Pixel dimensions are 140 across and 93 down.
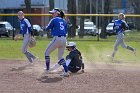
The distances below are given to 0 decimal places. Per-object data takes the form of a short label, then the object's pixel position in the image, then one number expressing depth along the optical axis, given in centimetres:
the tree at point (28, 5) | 3992
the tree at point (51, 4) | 3822
